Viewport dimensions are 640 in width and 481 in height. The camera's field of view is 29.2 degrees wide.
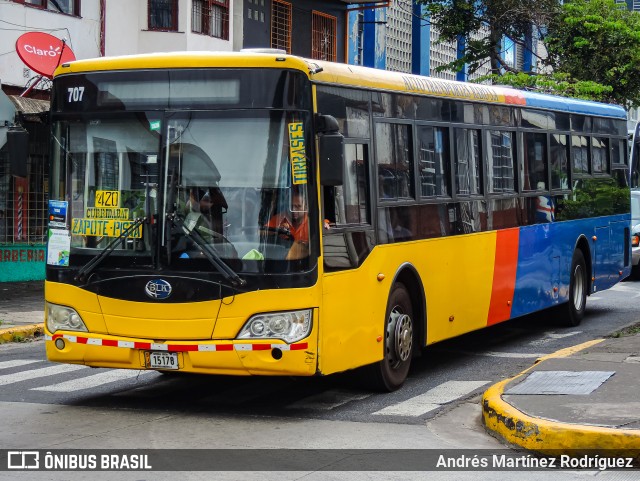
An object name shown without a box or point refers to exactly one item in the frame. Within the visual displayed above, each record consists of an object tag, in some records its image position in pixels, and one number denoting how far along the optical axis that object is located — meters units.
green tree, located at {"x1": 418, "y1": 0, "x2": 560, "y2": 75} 35.16
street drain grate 9.84
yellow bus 9.32
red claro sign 20.36
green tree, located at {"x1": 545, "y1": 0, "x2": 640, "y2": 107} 35.12
